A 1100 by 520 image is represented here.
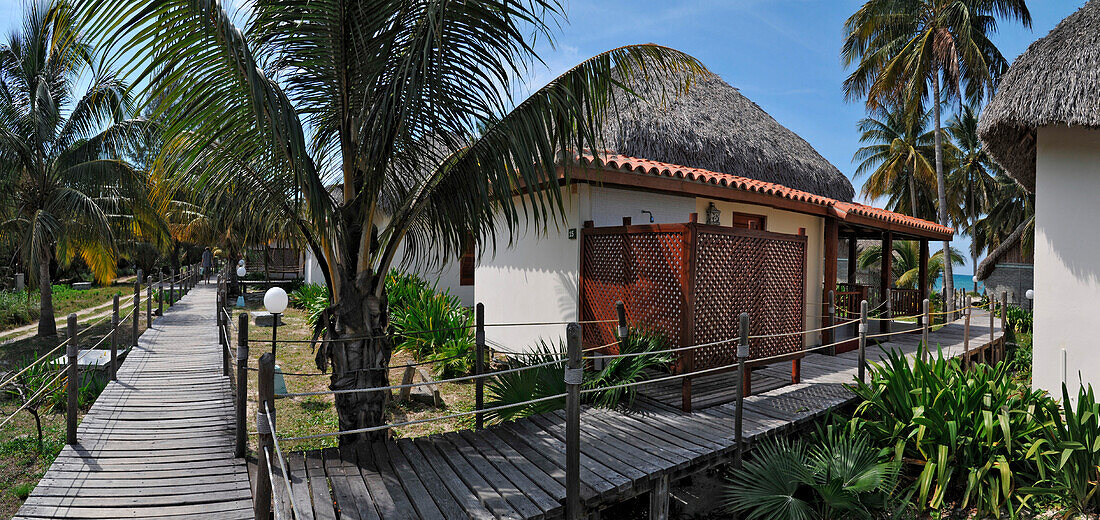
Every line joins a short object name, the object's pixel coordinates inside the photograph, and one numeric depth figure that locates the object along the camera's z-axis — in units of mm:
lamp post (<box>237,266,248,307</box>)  14545
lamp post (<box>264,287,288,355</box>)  5297
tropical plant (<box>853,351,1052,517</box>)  4191
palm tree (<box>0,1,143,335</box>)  10281
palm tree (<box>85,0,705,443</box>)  3162
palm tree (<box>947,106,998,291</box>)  23219
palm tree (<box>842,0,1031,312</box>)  14367
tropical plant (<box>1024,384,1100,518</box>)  3867
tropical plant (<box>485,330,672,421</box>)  5155
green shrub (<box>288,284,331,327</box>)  12266
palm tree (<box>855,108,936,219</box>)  21453
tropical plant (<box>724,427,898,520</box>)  4059
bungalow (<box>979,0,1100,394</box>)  5023
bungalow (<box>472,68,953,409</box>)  5633
